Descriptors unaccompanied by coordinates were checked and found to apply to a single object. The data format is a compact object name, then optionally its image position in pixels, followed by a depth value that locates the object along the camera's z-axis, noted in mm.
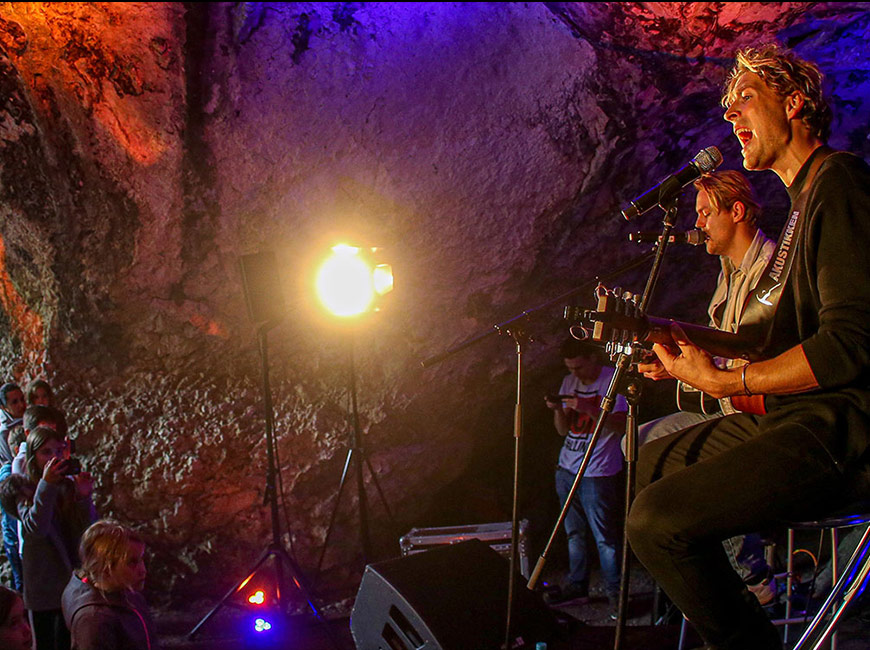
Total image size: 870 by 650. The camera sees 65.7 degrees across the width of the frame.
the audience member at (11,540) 4281
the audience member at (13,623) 2508
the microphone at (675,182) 2342
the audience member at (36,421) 3925
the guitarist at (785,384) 1688
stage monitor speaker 2441
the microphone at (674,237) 2671
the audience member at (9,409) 4637
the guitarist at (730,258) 2859
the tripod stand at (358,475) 4219
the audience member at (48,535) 3672
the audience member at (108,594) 2652
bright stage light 3992
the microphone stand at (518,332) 2828
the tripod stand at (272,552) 4023
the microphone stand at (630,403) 2301
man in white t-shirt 4680
